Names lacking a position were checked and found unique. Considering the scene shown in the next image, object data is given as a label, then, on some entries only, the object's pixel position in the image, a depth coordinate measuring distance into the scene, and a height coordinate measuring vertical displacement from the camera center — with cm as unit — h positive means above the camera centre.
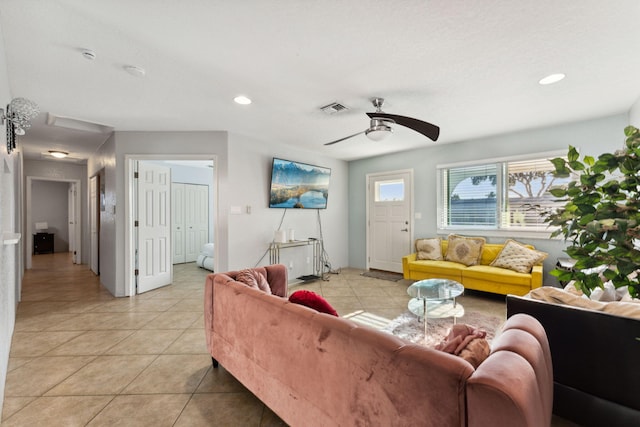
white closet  679 -20
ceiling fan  256 +85
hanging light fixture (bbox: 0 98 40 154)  215 +79
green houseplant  79 -2
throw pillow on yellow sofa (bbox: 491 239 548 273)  367 -62
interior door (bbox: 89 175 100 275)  547 -24
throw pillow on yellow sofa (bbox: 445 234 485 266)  424 -59
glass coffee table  270 -84
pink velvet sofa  82 -60
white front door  539 -15
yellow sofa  353 -88
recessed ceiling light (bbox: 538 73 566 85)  248 +122
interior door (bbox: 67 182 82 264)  664 -17
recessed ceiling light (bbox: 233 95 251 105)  295 +122
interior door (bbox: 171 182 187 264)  673 -27
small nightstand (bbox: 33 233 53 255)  791 -88
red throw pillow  148 -48
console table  463 -70
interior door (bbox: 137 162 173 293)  431 -24
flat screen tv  466 +49
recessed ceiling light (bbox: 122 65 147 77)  233 +121
